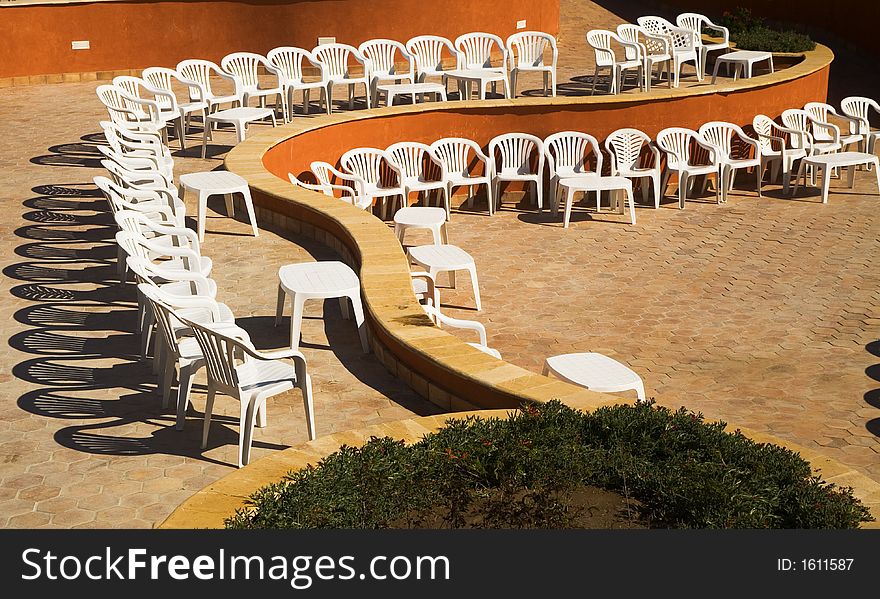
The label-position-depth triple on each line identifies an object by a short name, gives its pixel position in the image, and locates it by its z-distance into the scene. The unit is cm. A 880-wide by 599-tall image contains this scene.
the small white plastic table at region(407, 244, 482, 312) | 991
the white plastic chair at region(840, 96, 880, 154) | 1570
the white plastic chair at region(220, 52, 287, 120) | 1540
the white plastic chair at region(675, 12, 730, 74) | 1858
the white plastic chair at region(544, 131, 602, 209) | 1388
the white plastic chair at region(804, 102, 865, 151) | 1562
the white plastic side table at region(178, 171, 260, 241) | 1062
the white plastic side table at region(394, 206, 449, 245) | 1129
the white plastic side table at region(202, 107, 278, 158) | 1398
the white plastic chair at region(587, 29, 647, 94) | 1748
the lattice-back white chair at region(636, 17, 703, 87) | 1805
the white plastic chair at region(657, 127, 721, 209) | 1406
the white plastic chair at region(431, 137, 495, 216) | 1361
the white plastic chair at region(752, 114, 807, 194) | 1491
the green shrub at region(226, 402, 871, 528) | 460
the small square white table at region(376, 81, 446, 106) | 1588
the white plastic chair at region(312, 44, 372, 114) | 1628
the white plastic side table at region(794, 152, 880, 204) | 1433
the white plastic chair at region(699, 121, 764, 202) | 1438
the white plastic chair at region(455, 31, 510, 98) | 1670
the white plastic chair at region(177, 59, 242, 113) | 1494
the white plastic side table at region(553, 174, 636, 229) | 1291
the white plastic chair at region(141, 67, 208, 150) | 1432
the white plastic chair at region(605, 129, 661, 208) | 1426
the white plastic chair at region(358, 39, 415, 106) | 1652
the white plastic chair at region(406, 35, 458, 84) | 1712
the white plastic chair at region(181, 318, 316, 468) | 636
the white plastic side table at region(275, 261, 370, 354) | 795
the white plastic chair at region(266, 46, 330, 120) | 1587
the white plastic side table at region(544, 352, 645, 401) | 730
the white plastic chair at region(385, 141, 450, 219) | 1332
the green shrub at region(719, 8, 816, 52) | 1838
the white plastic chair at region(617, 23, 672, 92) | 1792
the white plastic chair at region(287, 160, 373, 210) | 1250
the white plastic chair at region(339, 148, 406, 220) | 1314
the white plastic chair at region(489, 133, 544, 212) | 1400
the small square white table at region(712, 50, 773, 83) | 1755
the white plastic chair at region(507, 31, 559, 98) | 1702
